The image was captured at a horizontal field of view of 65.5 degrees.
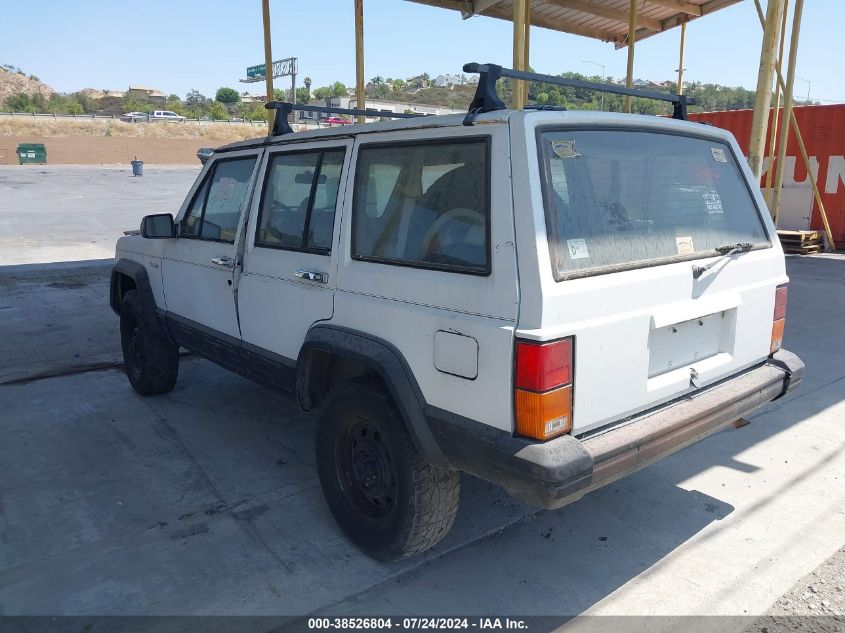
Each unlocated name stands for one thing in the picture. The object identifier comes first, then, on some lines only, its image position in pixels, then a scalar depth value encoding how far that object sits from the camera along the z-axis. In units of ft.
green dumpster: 154.40
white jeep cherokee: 7.56
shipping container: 40.57
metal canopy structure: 27.76
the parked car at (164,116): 251.19
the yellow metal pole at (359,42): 23.77
